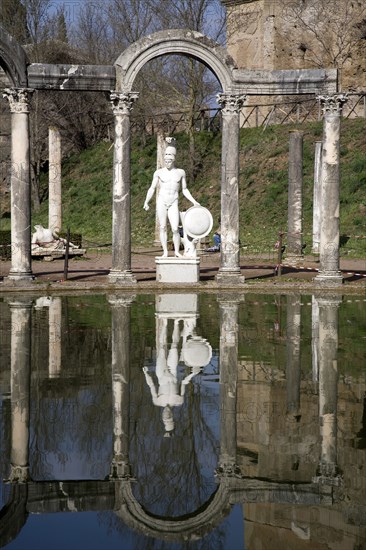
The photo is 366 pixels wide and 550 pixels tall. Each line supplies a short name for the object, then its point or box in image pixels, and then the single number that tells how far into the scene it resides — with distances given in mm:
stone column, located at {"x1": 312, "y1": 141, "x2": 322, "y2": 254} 28266
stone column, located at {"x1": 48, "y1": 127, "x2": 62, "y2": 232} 34406
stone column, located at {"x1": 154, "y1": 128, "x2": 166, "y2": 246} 34000
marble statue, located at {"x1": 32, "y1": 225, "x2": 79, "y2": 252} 27938
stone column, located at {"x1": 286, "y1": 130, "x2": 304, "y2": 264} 26469
